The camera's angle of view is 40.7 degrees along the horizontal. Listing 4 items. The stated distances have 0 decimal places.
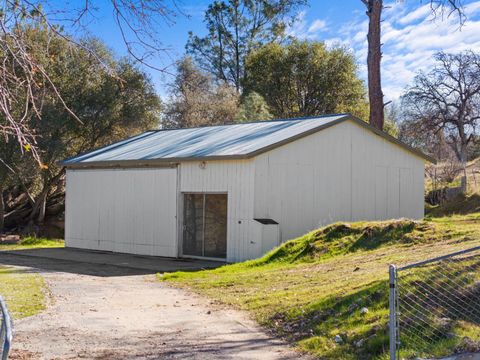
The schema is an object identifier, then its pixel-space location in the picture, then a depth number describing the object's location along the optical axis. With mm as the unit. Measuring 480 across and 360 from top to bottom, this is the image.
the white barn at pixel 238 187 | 18094
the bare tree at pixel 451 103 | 35469
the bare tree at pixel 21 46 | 6402
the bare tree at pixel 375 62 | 24438
